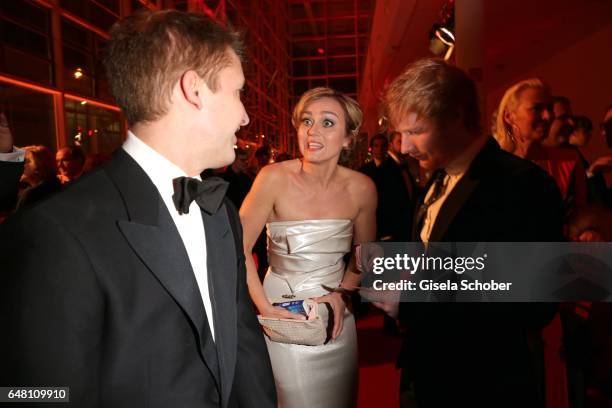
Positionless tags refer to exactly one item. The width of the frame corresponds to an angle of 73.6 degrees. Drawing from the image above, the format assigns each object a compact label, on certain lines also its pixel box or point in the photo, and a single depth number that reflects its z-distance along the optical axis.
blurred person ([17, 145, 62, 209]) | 3.30
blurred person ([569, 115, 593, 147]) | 3.46
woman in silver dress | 2.01
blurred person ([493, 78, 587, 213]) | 2.44
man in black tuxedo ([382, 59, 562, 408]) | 1.12
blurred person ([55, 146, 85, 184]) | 3.87
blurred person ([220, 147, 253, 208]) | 4.63
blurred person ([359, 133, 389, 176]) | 5.22
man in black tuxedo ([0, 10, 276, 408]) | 0.68
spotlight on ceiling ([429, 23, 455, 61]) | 4.12
